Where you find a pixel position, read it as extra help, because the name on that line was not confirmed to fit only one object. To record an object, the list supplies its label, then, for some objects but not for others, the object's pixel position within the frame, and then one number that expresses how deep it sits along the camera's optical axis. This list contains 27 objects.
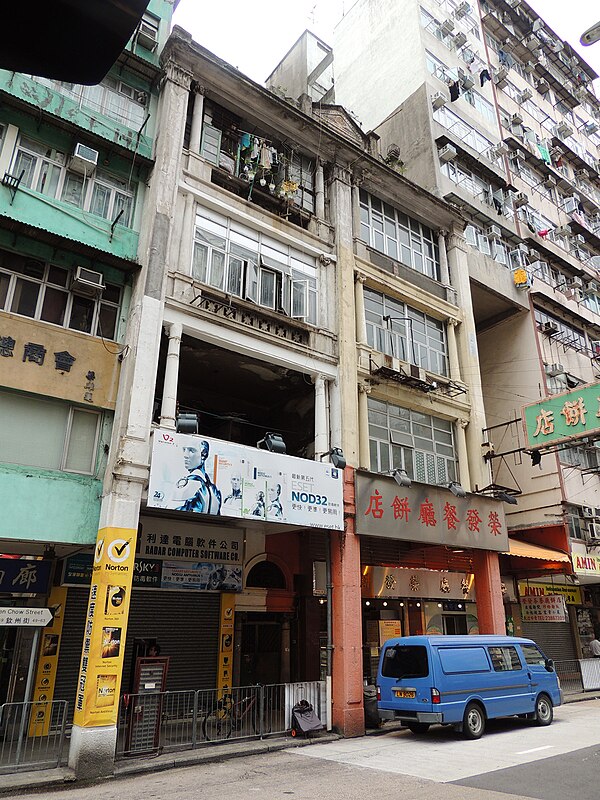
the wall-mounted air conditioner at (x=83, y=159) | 13.51
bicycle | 12.41
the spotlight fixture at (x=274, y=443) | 13.98
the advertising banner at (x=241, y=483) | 11.86
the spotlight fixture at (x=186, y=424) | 12.30
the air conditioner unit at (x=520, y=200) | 28.25
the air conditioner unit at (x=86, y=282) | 12.70
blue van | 12.09
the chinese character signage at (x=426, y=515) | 15.30
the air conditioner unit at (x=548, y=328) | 25.78
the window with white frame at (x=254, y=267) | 15.02
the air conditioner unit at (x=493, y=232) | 25.50
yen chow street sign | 10.94
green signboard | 15.92
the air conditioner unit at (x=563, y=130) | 33.81
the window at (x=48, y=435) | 11.64
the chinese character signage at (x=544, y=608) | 21.83
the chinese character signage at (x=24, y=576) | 12.52
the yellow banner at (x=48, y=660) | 12.38
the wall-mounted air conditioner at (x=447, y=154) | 24.66
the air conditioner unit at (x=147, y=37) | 15.71
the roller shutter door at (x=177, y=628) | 13.81
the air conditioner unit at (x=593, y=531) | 23.02
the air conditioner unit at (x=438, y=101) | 25.61
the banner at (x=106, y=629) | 10.28
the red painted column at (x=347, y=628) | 13.52
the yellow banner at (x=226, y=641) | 15.46
